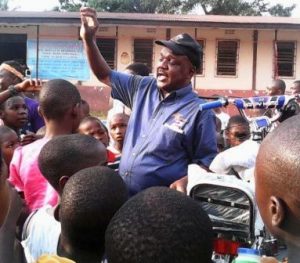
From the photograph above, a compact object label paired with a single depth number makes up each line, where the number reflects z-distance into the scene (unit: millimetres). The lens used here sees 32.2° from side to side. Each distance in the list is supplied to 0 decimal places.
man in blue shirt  2666
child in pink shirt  2506
